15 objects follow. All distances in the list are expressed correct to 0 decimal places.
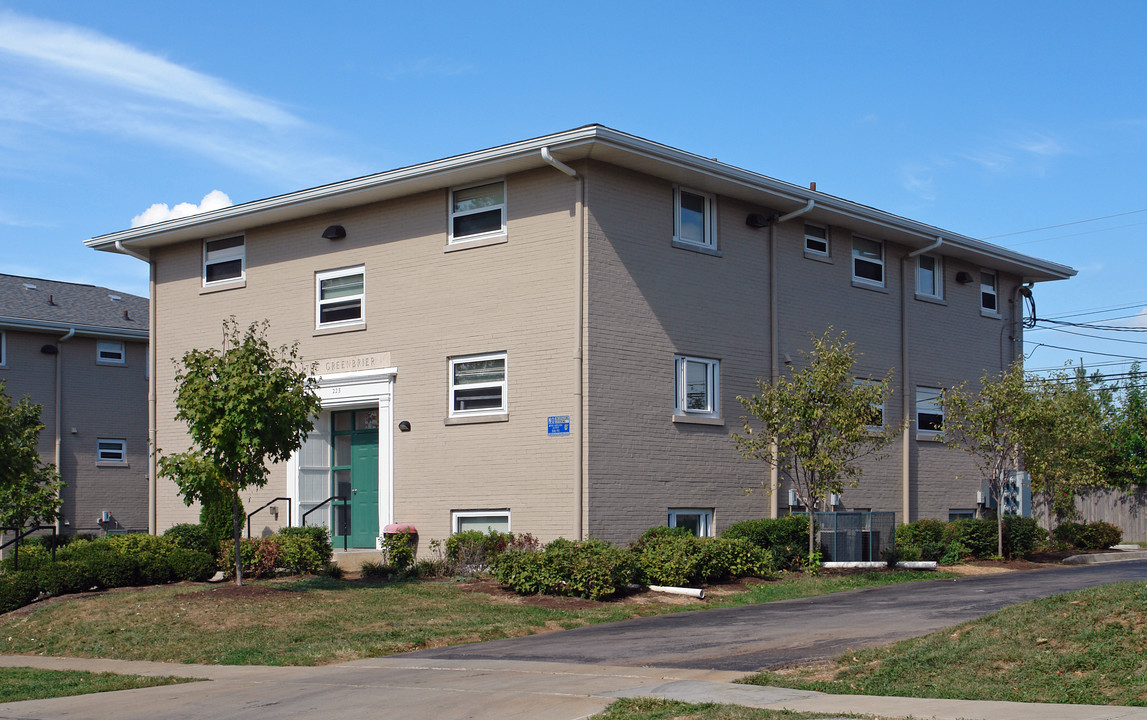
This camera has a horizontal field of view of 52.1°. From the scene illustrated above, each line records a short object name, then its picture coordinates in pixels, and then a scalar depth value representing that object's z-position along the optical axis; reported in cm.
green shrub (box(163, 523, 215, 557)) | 2238
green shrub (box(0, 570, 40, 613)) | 1828
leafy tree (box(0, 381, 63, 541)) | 1920
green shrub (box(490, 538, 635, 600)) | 1720
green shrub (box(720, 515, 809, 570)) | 2059
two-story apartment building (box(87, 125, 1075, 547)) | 2008
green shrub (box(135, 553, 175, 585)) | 1983
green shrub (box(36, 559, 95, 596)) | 1873
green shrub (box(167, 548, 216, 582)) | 2045
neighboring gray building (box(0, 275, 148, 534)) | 3369
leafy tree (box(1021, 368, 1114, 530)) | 2398
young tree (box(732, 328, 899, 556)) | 2039
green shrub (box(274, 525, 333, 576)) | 2072
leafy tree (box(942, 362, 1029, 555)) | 2384
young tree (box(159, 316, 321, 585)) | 1722
